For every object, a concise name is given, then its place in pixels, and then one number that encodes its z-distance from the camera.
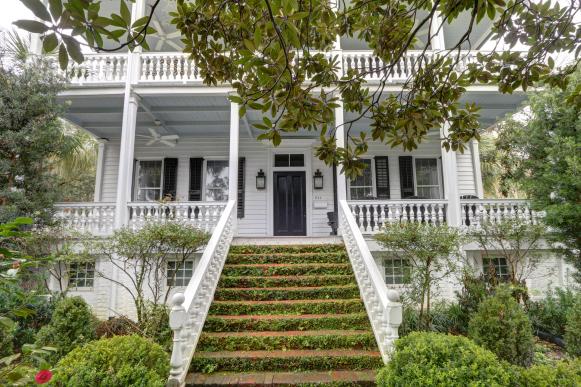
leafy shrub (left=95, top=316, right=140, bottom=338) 5.55
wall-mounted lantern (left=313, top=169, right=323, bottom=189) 9.70
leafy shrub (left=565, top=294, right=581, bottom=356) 4.15
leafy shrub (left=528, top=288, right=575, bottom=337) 5.95
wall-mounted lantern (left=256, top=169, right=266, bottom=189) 9.68
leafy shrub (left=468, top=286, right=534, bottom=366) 4.02
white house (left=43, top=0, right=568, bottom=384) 7.43
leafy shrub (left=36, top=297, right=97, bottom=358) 4.41
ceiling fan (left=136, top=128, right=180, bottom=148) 8.69
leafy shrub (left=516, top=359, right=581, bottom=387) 2.79
